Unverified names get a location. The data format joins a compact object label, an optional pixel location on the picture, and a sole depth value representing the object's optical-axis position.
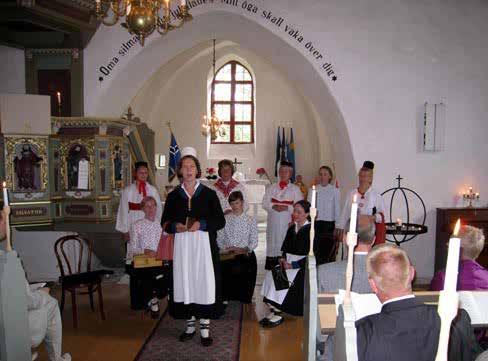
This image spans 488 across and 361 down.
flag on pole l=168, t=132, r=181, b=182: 13.80
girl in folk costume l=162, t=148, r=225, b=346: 4.48
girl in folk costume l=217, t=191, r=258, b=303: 5.49
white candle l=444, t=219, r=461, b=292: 0.99
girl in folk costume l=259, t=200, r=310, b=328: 4.67
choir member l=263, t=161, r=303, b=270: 6.47
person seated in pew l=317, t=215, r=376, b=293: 3.15
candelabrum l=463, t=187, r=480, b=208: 7.03
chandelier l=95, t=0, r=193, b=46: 4.51
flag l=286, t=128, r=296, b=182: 15.23
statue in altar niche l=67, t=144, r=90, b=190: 6.49
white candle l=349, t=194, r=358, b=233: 2.01
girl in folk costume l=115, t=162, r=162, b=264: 6.18
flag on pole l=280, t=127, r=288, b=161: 15.32
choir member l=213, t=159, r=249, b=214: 6.42
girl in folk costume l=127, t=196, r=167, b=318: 5.31
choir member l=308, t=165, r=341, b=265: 6.88
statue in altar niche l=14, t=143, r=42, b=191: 6.07
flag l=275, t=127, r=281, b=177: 15.50
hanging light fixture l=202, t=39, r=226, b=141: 14.42
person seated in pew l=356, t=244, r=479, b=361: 1.80
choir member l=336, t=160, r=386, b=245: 5.89
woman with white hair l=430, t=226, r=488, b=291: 3.02
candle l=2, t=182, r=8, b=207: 2.63
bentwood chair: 4.94
